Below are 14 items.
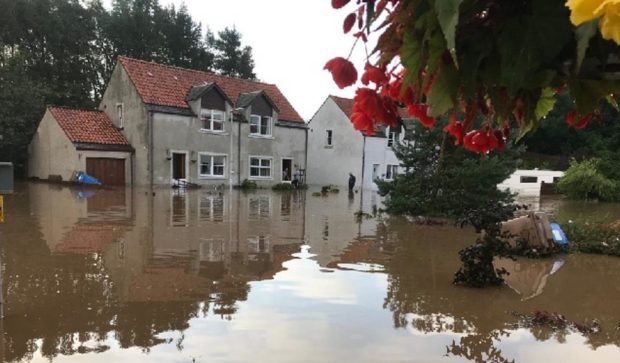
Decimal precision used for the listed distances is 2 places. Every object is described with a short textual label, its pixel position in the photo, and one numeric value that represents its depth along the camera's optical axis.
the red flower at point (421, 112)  1.52
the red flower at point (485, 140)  1.73
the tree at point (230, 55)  52.56
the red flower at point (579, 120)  1.42
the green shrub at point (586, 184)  28.00
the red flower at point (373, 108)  1.51
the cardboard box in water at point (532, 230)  10.46
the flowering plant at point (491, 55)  1.05
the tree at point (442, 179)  15.46
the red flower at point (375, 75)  1.46
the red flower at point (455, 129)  1.70
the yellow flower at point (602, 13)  0.85
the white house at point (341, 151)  35.81
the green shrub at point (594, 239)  10.92
